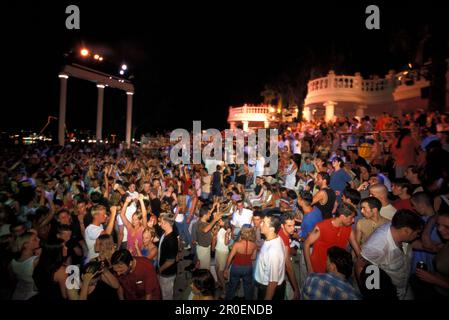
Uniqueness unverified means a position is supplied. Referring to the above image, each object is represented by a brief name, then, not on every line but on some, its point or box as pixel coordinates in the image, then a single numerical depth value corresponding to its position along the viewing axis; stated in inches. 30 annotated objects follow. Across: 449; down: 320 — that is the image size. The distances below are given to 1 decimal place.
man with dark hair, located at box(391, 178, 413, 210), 180.0
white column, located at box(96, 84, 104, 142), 997.8
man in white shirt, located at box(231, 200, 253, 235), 217.2
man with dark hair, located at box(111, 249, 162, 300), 125.7
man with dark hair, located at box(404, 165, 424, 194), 212.6
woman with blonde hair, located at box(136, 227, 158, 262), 169.2
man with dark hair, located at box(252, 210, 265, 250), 198.4
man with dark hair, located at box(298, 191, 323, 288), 170.8
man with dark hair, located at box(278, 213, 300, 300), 168.1
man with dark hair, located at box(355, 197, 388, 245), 149.6
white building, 613.9
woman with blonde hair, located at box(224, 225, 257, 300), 155.2
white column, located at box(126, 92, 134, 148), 1127.0
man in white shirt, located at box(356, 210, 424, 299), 123.1
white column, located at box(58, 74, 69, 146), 846.6
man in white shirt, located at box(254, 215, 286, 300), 133.3
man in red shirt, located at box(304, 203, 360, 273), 145.1
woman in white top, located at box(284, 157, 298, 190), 351.3
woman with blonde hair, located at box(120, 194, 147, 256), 187.3
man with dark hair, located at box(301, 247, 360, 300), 100.1
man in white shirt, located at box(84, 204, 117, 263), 179.2
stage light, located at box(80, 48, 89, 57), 790.5
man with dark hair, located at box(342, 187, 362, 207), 181.3
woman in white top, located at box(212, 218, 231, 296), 179.2
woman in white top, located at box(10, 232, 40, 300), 135.6
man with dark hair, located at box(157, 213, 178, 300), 162.6
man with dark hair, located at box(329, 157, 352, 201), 267.4
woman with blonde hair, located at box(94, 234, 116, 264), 140.8
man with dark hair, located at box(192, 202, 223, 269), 186.5
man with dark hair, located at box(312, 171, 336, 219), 209.2
